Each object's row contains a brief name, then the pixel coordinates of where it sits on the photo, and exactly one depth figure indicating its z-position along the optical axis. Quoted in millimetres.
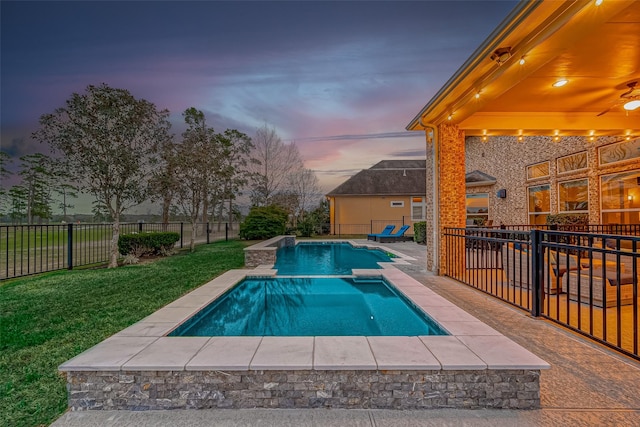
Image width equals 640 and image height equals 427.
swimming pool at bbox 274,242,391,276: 8341
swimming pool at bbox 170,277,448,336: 3906
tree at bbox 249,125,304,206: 23719
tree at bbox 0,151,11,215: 15648
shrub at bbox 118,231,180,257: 9977
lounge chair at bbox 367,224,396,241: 16409
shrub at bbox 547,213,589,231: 9289
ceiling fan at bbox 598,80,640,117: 5371
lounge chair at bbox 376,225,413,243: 15898
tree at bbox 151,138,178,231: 10027
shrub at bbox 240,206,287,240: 17906
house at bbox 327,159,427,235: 21344
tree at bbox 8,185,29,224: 21469
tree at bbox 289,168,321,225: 25109
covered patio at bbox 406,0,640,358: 3471
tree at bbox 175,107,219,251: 12432
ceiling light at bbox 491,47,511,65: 4059
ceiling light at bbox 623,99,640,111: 5375
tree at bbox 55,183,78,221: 17941
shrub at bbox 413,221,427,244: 14648
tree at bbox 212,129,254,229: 22469
